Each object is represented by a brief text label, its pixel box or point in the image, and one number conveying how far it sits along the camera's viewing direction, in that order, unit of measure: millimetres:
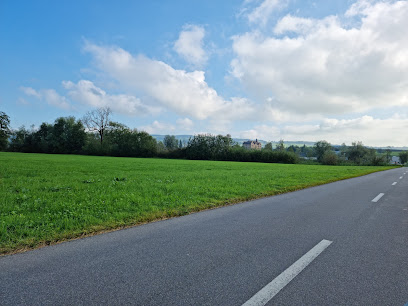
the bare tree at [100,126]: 74625
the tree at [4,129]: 64500
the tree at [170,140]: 152625
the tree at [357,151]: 105481
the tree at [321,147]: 120881
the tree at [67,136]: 75025
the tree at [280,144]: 117350
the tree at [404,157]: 132500
